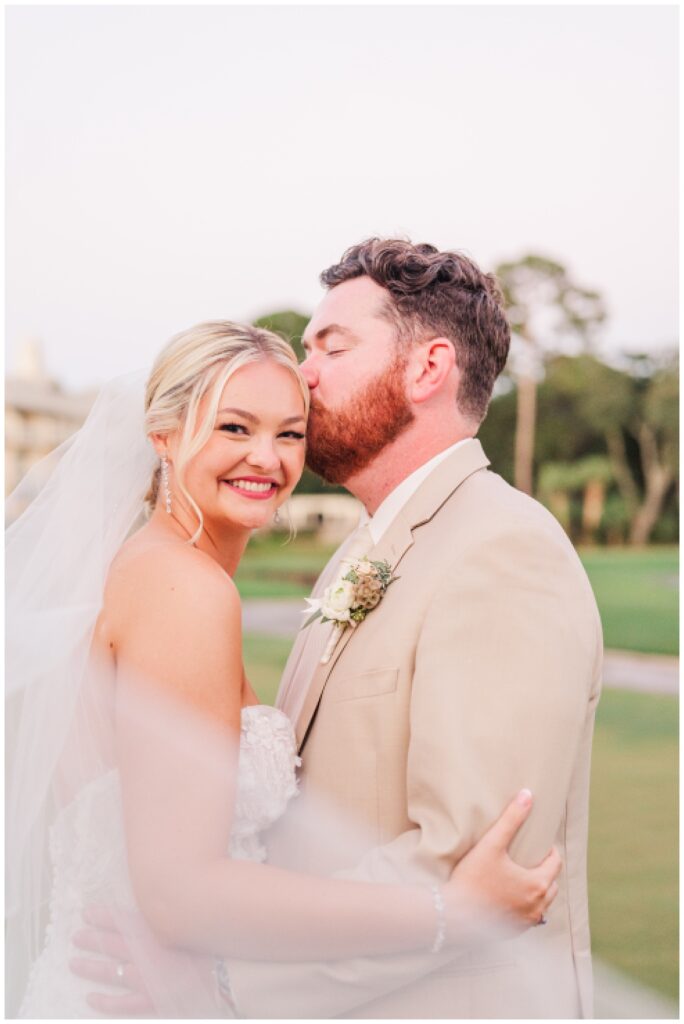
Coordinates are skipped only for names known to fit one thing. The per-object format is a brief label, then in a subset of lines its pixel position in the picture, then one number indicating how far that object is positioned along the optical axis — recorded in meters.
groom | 2.22
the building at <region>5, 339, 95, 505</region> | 28.97
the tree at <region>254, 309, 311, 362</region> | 37.63
